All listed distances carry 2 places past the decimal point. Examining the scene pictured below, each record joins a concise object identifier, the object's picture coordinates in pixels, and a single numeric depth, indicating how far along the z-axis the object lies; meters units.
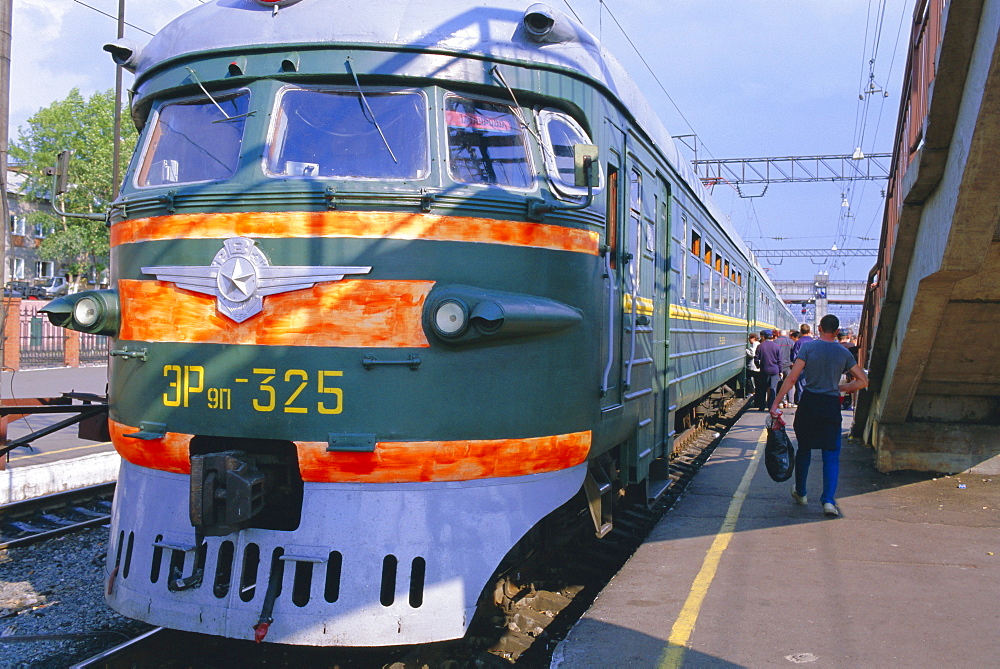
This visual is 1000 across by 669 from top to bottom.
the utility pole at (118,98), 17.36
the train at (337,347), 4.18
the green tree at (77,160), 44.69
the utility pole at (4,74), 10.27
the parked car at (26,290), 44.50
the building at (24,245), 50.81
